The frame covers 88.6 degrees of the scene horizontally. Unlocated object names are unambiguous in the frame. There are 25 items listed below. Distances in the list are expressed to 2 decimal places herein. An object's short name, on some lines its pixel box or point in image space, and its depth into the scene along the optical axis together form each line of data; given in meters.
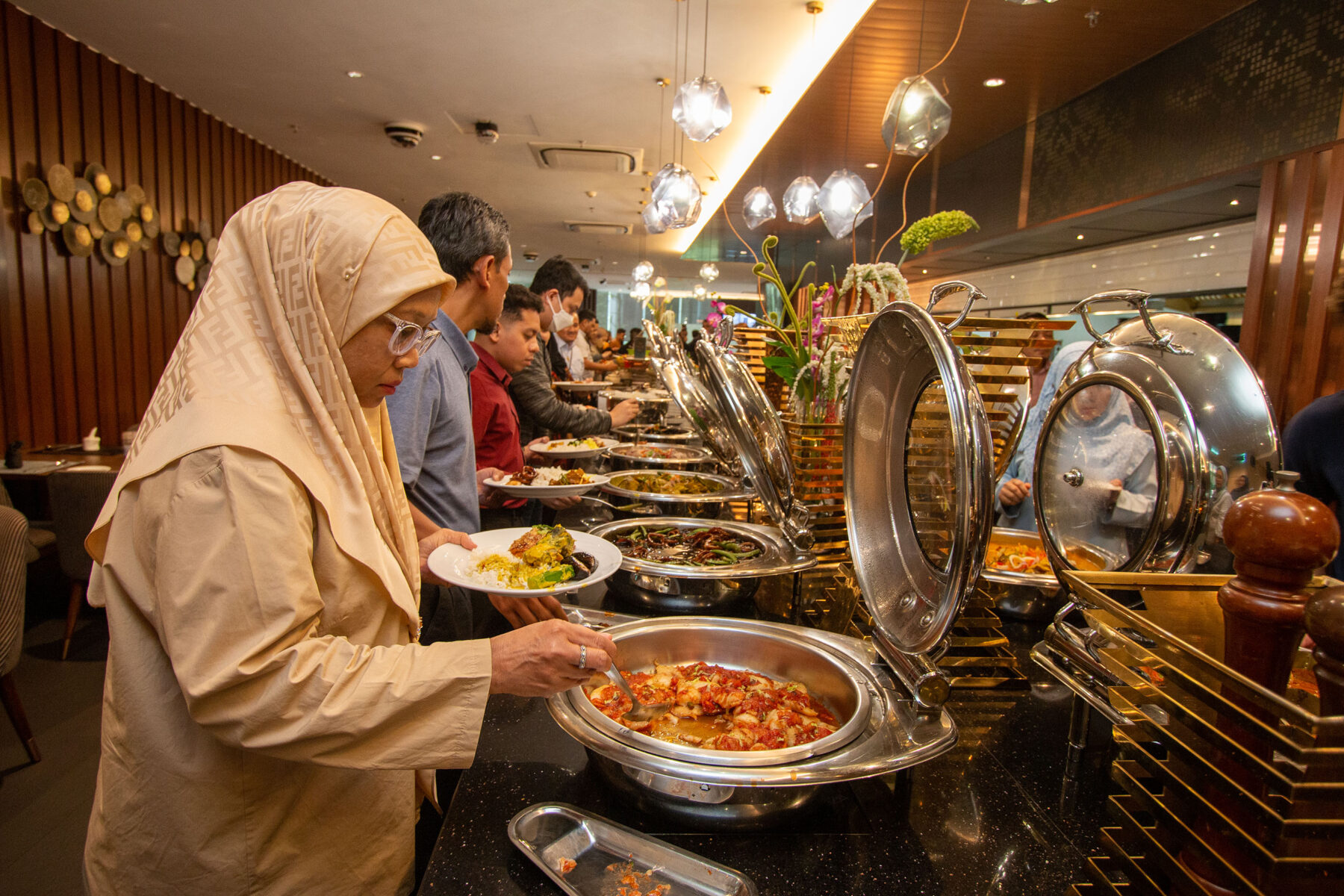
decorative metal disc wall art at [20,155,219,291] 4.93
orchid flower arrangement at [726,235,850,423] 1.95
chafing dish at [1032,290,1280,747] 1.14
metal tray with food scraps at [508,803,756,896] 0.83
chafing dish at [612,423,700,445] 5.21
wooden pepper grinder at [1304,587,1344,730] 0.44
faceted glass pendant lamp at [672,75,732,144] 3.79
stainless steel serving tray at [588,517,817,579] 1.62
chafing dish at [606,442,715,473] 3.82
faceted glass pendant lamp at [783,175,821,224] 4.58
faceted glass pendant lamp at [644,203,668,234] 5.10
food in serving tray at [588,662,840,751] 1.13
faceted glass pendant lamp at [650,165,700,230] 4.55
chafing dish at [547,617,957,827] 0.90
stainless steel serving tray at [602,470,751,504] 2.54
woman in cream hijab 0.83
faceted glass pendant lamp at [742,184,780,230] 5.53
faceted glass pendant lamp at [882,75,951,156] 3.15
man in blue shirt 1.88
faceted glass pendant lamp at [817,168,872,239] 3.97
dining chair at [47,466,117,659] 3.79
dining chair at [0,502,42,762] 2.66
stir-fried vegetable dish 1.89
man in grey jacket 3.71
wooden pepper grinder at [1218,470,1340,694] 0.52
